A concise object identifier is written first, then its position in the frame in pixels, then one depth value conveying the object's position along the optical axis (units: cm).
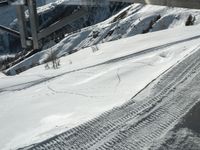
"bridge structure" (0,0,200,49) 712
